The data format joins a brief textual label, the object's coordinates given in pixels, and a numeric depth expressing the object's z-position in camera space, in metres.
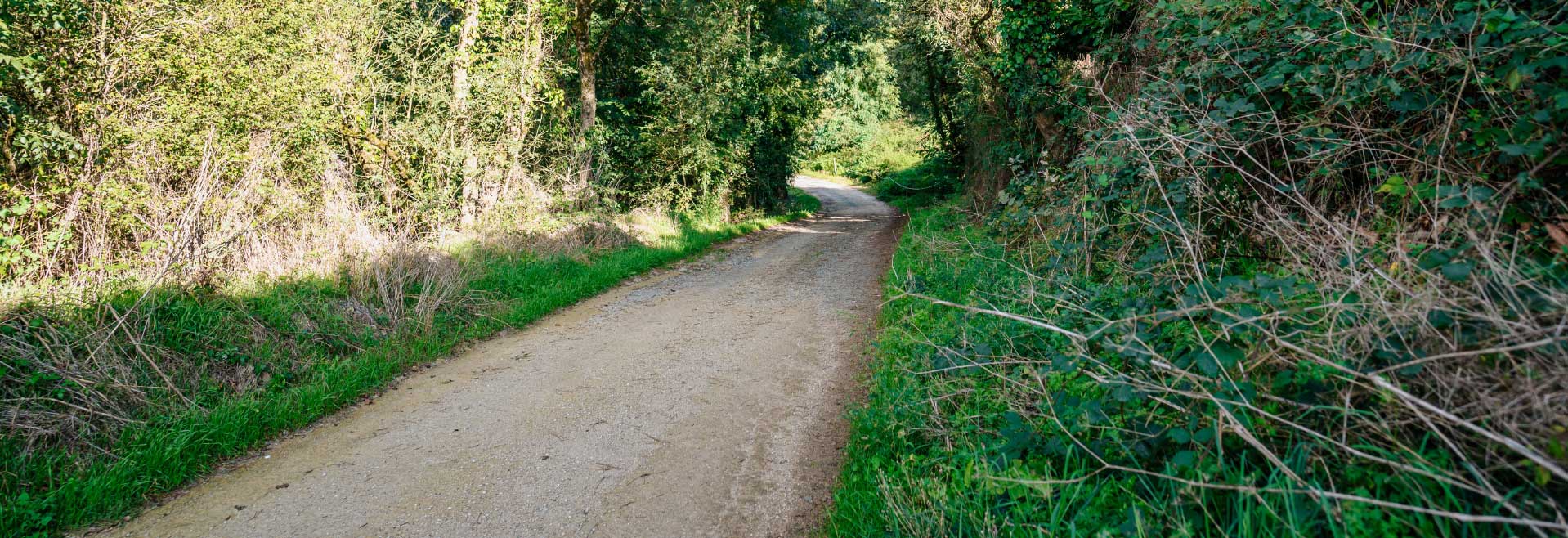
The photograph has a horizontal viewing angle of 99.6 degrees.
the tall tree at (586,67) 14.45
